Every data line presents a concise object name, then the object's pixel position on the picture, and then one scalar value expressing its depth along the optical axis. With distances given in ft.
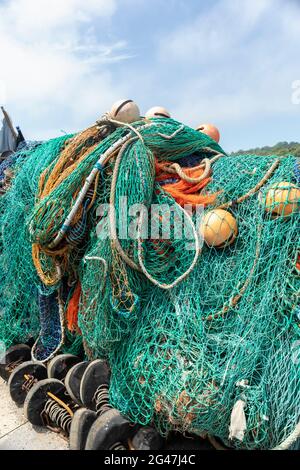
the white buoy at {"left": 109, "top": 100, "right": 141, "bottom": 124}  11.39
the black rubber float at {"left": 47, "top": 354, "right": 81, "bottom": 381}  10.13
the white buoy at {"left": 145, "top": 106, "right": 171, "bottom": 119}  12.57
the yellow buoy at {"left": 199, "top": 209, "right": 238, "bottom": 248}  8.49
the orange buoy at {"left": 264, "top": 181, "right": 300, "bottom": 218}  8.02
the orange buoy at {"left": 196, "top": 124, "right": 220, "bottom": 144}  13.19
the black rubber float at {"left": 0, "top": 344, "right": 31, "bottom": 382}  11.17
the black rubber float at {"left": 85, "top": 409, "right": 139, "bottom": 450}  7.37
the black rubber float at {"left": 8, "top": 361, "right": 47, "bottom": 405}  10.23
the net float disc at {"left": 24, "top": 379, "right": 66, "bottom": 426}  9.34
